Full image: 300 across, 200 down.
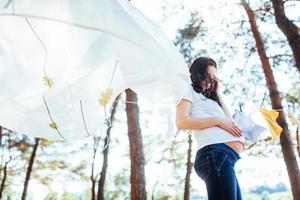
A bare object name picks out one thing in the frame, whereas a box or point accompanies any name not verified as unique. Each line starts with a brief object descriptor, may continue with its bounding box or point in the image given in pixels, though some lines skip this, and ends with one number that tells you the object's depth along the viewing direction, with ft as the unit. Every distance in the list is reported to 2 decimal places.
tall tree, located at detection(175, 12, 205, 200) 27.94
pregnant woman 5.56
